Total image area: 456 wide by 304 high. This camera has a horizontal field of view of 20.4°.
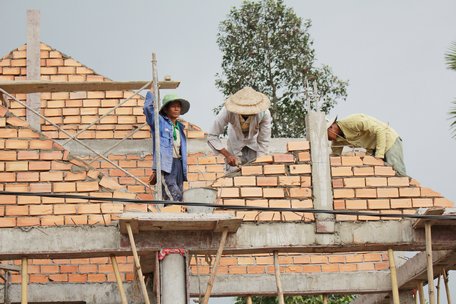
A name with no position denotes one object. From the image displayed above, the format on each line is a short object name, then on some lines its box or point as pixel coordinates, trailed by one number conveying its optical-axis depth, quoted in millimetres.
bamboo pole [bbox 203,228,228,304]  10750
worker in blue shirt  13172
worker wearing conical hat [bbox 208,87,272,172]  13266
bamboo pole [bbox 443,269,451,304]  12609
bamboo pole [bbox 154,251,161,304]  10988
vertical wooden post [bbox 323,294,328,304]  13461
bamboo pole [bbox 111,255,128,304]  10758
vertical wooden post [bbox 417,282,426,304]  13211
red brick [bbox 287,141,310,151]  11844
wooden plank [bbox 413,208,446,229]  10992
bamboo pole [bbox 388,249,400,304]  11193
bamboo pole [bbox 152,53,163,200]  12039
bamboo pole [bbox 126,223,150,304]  10578
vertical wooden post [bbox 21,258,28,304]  10797
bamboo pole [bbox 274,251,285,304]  10914
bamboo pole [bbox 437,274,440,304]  12659
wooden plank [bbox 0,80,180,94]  13344
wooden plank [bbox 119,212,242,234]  10672
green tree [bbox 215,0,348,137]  23125
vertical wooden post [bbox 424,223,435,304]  11195
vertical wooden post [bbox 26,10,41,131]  15305
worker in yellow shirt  13445
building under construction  11062
